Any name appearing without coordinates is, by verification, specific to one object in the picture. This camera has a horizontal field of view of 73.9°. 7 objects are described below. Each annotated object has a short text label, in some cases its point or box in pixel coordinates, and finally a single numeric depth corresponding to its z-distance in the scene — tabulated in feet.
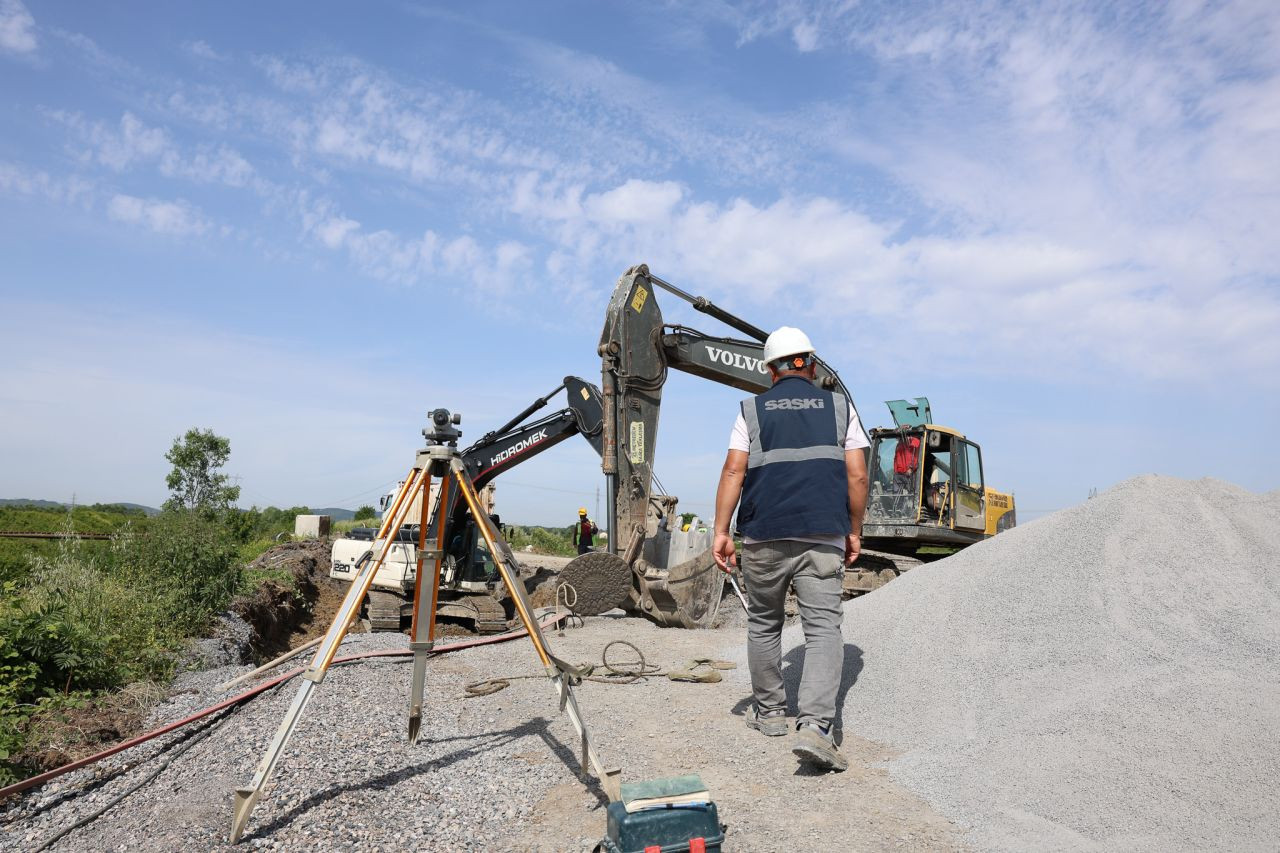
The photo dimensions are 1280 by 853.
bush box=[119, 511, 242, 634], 28.04
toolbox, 8.93
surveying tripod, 12.19
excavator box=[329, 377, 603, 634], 35.01
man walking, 14.70
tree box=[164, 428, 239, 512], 94.38
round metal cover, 32.24
